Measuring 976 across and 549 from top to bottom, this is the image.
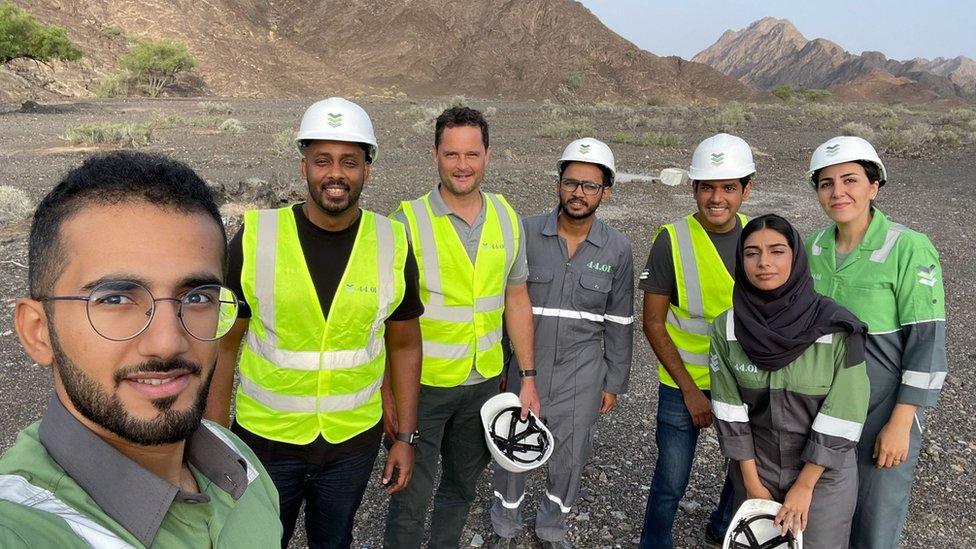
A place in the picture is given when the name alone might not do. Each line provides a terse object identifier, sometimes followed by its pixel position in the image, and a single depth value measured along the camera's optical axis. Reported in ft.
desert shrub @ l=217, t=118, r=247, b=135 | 65.72
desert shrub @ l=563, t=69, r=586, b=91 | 197.57
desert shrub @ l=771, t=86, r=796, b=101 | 191.52
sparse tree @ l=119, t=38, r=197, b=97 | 128.16
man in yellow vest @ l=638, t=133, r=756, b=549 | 10.05
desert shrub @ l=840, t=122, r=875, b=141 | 75.44
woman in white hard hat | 8.13
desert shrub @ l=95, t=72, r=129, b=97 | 115.03
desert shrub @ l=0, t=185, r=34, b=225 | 30.25
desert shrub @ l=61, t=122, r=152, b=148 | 53.31
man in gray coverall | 10.69
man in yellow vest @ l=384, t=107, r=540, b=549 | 9.75
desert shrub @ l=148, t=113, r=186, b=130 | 66.74
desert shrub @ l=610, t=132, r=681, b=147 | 66.23
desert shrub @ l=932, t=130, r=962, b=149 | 69.05
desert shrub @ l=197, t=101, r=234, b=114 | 89.35
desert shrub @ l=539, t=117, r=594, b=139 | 72.84
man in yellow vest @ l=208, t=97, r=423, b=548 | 7.70
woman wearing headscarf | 7.77
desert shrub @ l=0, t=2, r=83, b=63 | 89.22
